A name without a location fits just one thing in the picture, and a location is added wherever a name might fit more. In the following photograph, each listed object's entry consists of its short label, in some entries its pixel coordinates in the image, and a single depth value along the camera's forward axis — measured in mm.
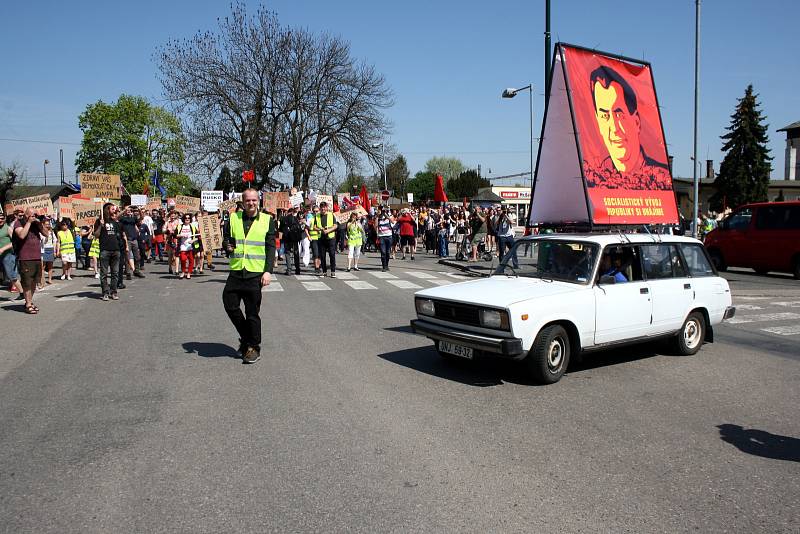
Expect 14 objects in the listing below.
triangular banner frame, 9555
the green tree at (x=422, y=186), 123650
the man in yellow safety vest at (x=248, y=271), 7824
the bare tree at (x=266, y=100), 38281
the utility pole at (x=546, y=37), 17625
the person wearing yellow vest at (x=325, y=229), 18406
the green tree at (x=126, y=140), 70438
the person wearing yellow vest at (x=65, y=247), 18406
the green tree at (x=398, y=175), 91050
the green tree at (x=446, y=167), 137750
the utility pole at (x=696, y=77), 23609
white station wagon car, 6727
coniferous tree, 59688
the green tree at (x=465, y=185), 116875
